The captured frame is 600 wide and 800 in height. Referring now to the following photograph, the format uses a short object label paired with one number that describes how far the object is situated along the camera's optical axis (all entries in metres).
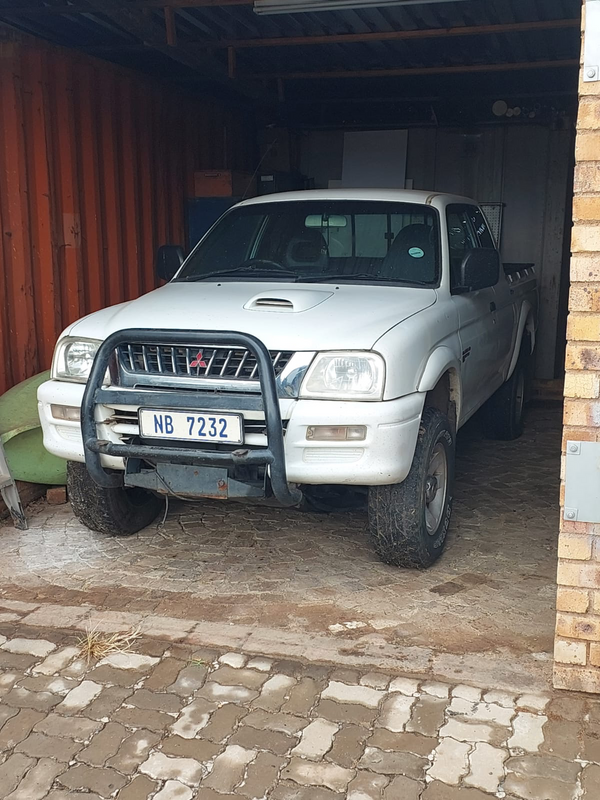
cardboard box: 7.92
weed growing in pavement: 3.47
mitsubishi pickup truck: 3.67
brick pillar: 2.78
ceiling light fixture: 5.18
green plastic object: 5.28
